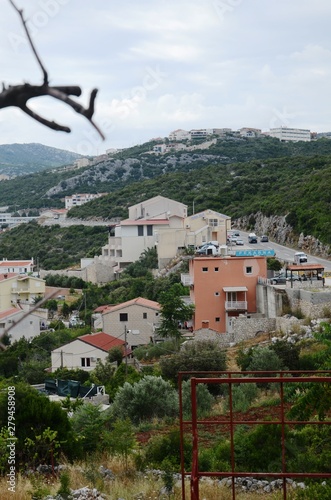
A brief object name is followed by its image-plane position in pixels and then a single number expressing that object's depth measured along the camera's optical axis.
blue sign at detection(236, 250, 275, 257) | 31.39
